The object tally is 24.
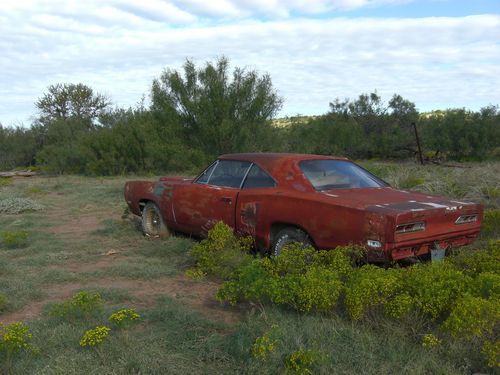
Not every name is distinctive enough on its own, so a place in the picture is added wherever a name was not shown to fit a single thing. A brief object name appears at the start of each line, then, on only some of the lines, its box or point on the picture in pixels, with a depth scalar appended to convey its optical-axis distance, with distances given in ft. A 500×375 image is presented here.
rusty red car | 14.33
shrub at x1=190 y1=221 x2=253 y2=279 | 16.76
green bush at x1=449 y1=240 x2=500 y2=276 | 13.07
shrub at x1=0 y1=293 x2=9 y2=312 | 14.71
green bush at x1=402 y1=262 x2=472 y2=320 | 11.19
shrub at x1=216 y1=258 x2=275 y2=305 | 12.64
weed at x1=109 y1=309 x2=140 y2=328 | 11.56
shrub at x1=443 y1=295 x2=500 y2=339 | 10.16
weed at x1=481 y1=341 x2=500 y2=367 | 9.73
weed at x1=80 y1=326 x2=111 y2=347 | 10.87
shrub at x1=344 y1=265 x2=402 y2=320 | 11.43
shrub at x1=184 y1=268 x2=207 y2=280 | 16.83
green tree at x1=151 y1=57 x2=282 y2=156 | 54.65
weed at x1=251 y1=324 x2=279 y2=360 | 10.10
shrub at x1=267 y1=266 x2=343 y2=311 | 11.82
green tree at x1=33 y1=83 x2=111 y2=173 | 87.56
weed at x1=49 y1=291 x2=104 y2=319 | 12.71
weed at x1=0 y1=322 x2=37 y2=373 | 10.75
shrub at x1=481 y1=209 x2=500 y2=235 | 20.63
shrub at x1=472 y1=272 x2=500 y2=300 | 11.30
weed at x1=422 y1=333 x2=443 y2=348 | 10.39
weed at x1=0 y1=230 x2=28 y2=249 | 23.45
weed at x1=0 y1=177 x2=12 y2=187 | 61.56
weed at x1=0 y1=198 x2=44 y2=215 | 36.22
